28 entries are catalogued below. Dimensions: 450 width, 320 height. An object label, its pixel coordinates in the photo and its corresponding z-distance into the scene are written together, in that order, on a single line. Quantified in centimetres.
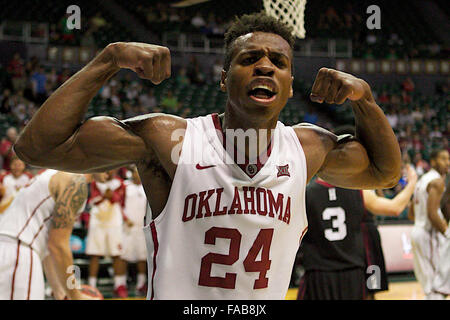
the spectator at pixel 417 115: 1345
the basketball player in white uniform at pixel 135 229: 770
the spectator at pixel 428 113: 1357
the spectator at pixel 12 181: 681
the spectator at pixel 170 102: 999
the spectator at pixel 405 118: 1317
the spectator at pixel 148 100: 1024
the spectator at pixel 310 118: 1127
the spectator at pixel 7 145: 834
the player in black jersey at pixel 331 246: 456
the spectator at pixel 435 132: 1282
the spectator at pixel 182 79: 1181
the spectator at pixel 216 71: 1227
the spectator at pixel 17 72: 1109
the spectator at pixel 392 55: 1438
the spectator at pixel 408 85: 1440
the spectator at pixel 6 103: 1031
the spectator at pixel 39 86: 1080
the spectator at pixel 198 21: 1328
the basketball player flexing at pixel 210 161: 174
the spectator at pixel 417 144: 1182
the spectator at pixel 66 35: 1183
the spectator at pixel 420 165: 1060
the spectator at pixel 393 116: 1279
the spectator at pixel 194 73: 1202
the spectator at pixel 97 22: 1186
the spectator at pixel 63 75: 1057
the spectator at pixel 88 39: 1176
